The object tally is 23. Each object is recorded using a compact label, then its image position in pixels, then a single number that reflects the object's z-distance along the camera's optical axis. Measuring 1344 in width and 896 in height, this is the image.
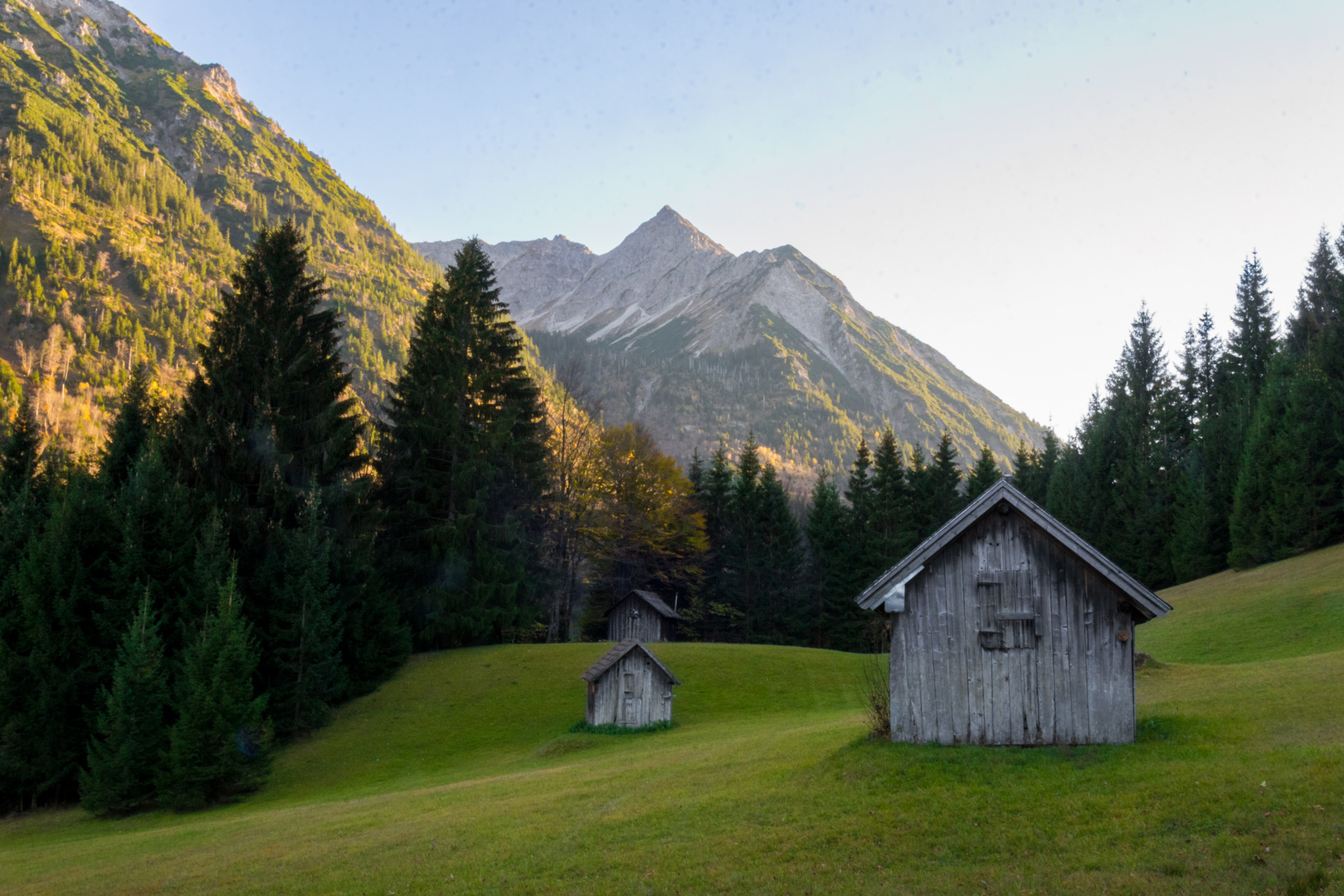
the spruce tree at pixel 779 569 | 61.84
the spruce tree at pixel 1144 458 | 61.44
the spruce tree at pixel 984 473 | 68.91
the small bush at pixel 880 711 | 17.09
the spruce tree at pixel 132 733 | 26.19
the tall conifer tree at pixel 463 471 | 42.94
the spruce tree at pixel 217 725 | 25.91
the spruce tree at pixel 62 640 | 28.78
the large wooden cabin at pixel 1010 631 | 15.88
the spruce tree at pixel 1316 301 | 62.19
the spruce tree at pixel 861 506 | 63.44
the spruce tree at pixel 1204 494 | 56.25
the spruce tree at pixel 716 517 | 63.22
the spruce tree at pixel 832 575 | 60.27
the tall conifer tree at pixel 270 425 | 35.12
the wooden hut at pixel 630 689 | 31.98
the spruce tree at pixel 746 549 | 62.47
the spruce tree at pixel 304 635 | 32.72
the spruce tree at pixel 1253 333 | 65.75
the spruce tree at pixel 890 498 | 65.44
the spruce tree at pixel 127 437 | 35.69
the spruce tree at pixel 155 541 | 31.16
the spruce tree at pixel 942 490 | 66.25
